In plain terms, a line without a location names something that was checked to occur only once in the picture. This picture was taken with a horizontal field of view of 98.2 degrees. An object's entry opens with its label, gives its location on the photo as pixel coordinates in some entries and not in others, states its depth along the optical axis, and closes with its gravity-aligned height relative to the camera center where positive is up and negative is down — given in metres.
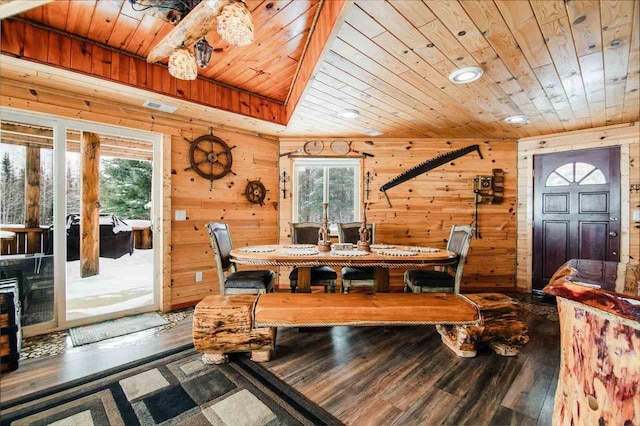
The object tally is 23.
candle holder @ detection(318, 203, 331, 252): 2.67 -0.27
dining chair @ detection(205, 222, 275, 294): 2.58 -0.63
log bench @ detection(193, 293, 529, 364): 2.05 -0.80
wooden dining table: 2.33 -0.40
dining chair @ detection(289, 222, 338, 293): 2.94 -0.62
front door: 3.52 +0.05
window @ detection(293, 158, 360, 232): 4.28 +0.34
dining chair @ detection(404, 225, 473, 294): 2.61 -0.64
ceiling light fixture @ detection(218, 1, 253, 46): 1.34 +0.92
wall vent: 2.89 +1.13
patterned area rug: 1.52 -1.14
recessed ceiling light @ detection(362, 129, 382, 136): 3.92 +1.14
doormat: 2.49 -1.13
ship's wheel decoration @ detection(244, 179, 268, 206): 3.91 +0.29
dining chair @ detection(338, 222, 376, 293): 2.85 -0.68
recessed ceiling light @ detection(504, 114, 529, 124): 3.24 +1.12
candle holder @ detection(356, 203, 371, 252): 2.72 -0.28
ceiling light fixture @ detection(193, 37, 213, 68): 1.77 +1.04
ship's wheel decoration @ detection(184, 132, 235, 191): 3.43 +0.70
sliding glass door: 2.53 +0.02
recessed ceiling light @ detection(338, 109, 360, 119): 3.13 +1.14
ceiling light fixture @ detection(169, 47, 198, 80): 1.69 +0.91
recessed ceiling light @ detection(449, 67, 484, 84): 2.18 +1.12
